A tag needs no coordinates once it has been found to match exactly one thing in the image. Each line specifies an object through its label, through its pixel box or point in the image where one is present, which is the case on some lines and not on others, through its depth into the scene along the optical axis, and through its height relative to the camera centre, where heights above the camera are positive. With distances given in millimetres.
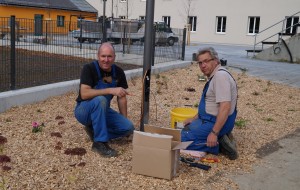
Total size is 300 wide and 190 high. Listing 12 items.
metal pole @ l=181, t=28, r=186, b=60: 10159 +287
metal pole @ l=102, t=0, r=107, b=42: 7242 +588
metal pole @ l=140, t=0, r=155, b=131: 3559 +62
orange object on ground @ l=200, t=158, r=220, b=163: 3392 -1189
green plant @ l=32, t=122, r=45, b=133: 3921 -1026
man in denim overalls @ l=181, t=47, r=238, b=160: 3226 -635
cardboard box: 2871 -988
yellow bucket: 3889 -788
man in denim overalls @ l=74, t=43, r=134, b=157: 3308 -438
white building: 23601 +3757
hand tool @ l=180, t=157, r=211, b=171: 3223 -1195
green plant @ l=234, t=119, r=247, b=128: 4565 -1019
